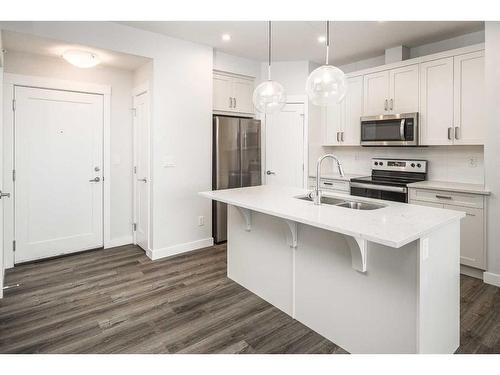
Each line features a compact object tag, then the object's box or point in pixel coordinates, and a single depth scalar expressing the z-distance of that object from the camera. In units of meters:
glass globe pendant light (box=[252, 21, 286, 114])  2.83
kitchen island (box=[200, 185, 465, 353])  1.72
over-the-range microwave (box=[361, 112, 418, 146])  3.82
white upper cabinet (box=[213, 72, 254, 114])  4.44
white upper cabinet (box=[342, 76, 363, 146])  4.44
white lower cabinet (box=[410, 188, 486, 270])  3.09
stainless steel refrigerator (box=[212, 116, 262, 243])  4.29
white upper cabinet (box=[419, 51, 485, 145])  3.32
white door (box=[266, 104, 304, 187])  4.76
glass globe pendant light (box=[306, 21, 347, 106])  2.29
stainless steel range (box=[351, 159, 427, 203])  3.76
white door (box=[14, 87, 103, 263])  3.56
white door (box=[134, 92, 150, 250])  3.90
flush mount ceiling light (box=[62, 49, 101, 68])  3.23
